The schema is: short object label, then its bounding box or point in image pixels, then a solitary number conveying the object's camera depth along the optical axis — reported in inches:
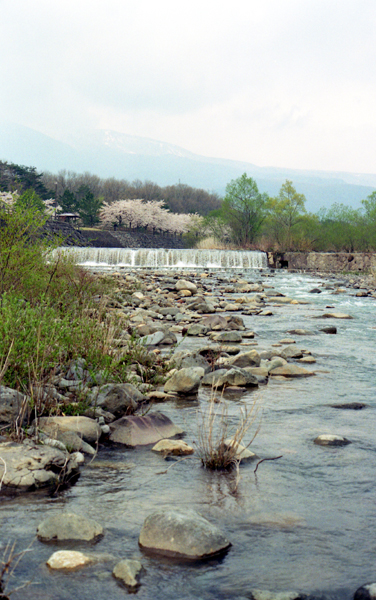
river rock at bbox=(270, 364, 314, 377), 284.3
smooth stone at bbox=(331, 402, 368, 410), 226.2
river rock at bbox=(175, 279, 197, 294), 737.7
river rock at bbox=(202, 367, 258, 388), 256.8
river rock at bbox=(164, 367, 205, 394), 241.8
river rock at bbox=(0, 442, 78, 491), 139.8
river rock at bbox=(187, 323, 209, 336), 410.6
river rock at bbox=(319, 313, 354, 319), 530.1
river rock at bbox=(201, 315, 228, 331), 433.7
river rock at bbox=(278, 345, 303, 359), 329.1
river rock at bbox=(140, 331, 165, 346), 349.1
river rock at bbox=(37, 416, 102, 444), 170.7
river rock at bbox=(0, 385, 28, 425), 170.2
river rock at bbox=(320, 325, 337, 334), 434.5
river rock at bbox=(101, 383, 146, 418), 202.1
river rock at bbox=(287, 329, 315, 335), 427.2
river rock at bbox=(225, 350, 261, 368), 295.9
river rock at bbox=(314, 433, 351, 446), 182.7
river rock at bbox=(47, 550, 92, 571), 104.7
